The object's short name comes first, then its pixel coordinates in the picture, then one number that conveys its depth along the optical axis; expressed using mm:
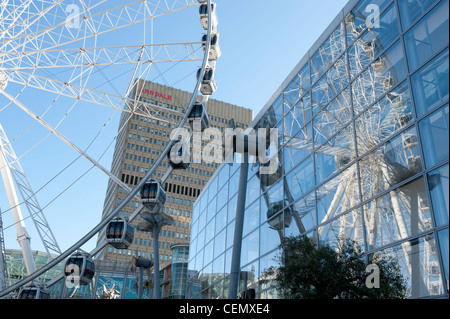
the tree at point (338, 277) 15375
